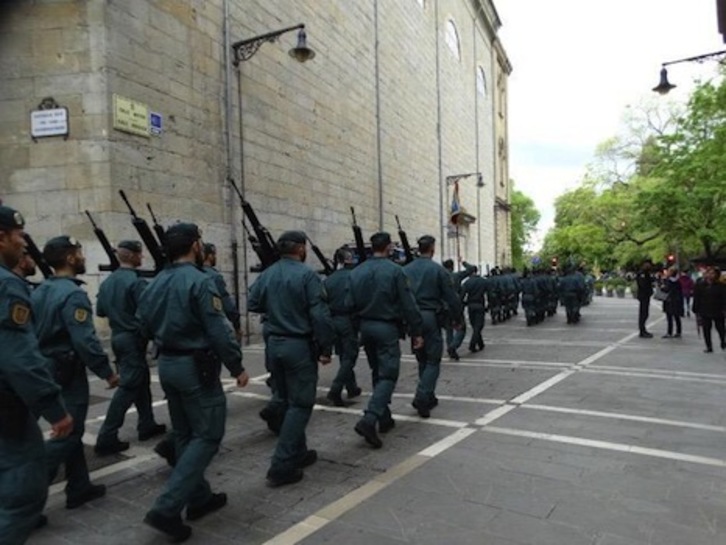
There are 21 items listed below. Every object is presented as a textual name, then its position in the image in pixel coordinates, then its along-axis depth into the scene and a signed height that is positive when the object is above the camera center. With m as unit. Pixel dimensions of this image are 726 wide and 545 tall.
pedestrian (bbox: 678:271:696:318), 17.39 -0.35
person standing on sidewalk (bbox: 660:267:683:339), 13.01 -0.62
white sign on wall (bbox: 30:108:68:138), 9.12 +2.70
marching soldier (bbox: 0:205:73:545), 2.38 -0.52
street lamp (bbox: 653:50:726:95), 12.52 +4.28
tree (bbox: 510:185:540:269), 72.44 +8.14
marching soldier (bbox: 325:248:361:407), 6.80 -0.67
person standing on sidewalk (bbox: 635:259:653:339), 12.97 -0.35
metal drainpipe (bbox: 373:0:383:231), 19.88 +5.79
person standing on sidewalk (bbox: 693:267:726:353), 10.69 -0.54
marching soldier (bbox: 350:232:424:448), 5.21 -0.27
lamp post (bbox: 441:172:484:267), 25.96 +4.28
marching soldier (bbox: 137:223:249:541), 3.36 -0.40
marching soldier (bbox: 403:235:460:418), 6.00 -0.29
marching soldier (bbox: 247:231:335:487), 4.09 -0.42
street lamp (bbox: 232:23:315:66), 10.40 +5.02
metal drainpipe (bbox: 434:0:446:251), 27.08 +7.21
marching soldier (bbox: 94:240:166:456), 4.89 -0.53
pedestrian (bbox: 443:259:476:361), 10.15 -0.99
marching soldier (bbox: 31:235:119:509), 3.75 -0.41
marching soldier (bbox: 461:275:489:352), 11.18 -0.43
